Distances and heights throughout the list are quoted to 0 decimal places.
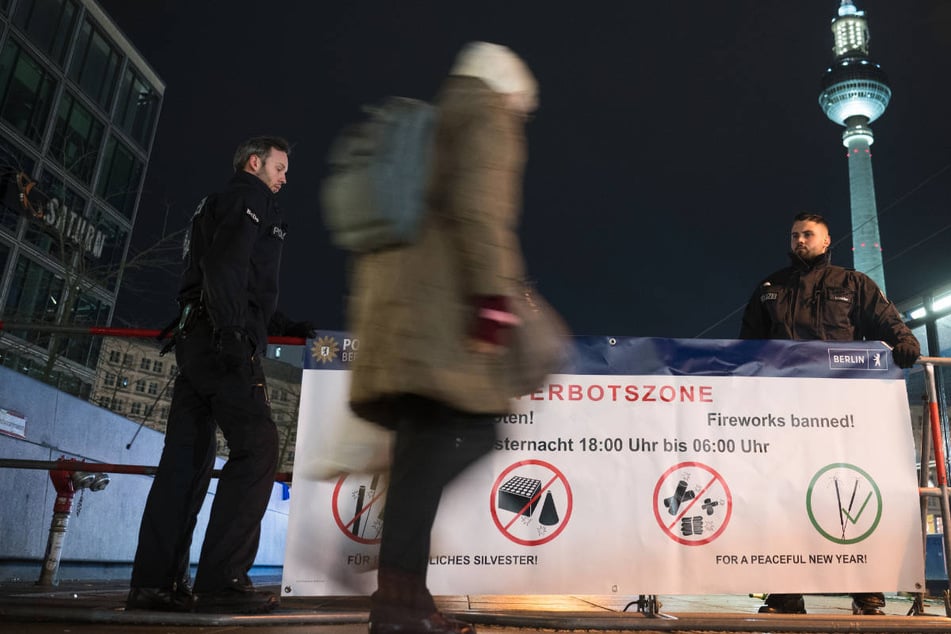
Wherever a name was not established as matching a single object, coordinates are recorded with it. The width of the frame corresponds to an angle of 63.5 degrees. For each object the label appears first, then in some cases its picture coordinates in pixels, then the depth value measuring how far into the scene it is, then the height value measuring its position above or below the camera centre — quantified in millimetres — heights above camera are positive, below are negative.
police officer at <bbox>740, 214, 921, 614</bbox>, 4582 +1567
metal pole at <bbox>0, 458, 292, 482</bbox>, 4004 +222
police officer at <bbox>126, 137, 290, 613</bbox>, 3387 +456
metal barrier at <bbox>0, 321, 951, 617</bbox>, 3903 +545
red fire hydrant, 5285 -94
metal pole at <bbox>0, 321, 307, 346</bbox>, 4277 +983
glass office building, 34469 +18555
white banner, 3771 +339
